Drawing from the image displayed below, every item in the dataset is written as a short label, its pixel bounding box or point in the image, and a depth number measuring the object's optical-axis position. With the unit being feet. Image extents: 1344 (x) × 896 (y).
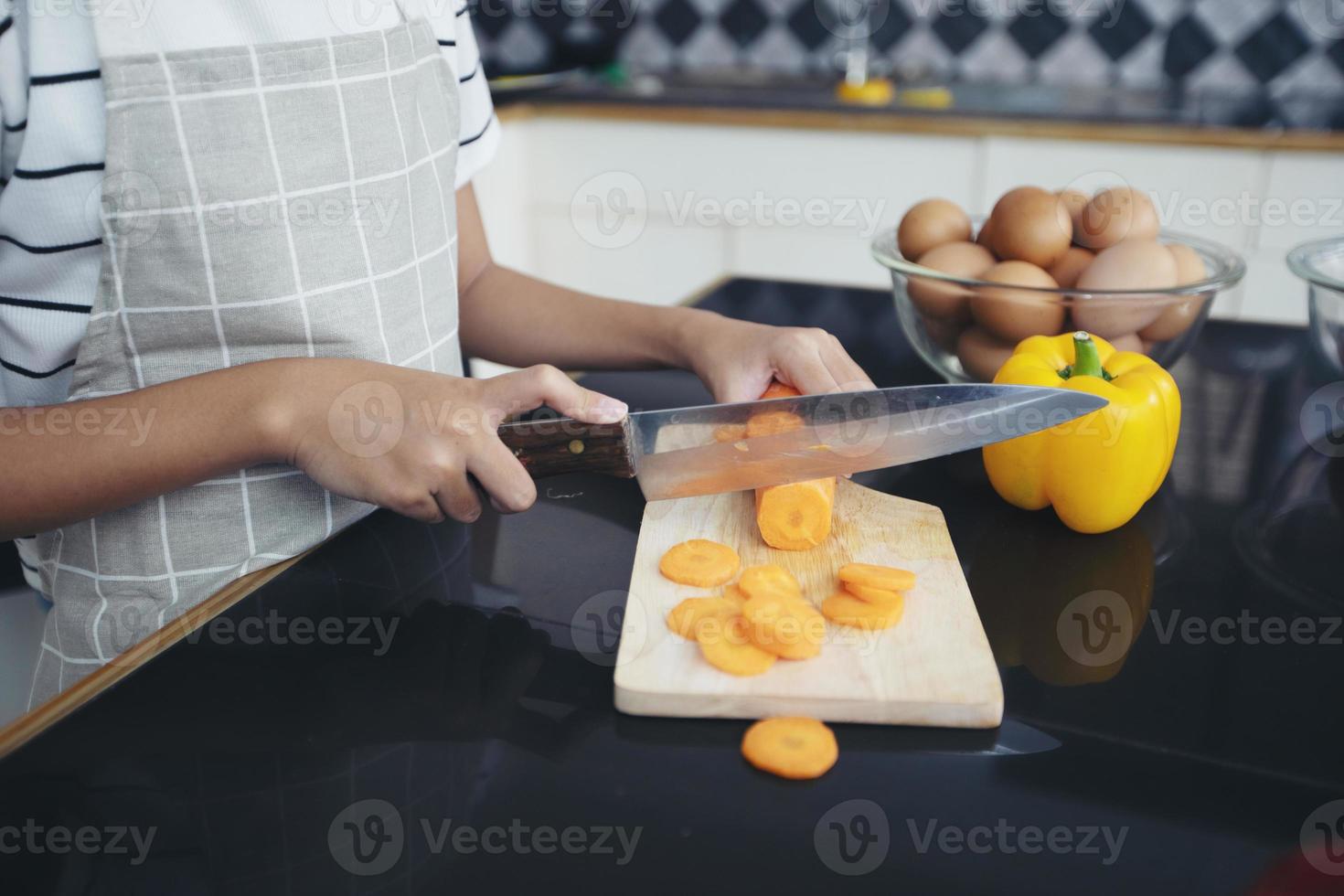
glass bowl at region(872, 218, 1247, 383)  3.02
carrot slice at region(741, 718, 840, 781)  1.80
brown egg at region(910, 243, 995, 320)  3.18
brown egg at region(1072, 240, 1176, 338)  3.01
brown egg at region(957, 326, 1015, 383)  3.17
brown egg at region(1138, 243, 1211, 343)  3.05
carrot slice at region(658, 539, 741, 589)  2.27
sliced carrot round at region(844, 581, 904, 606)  2.13
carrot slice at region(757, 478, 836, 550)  2.39
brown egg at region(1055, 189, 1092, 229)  3.30
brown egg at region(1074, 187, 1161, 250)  3.20
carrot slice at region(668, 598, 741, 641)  2.11
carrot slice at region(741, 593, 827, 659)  2.00
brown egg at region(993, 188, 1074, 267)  3.20
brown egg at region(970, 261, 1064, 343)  3.06
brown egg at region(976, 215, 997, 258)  3.31
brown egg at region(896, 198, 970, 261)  3.41
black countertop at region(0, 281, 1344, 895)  1.63
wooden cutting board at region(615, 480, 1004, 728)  1.92
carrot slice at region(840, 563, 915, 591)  2.17
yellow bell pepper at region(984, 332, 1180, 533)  2.50
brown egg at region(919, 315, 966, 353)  3.26
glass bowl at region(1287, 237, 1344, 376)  3.07
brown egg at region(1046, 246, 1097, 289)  3.21
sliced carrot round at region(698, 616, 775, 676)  1.98
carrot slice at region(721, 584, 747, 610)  2.20
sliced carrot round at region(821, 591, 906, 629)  2.10
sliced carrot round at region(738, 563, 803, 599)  2.16
